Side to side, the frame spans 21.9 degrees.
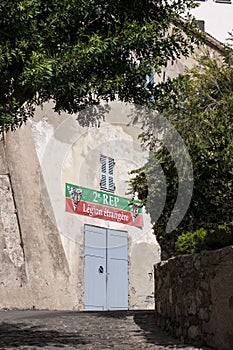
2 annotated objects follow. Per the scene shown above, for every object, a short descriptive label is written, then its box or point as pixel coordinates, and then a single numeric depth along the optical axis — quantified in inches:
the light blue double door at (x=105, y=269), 810.2
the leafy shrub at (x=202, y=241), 355.9
